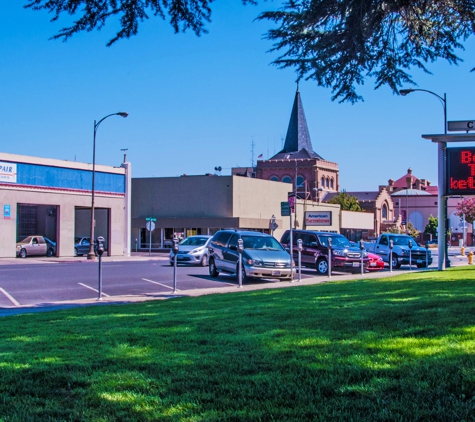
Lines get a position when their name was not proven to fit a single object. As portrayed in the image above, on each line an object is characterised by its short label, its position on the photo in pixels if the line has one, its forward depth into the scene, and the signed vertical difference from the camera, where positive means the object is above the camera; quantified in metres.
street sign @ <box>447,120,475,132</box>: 20.94 +3.54
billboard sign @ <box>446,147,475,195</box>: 20.53 +1.96
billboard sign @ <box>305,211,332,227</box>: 71.62 +1.33
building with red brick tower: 111.44 +11.64
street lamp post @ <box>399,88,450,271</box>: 21.41 +0.72
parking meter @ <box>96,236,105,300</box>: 15.37 -0.54
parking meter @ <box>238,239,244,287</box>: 19.40 -0.69
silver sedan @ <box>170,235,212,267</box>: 29.45 -1.20
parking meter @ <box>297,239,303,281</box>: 21.17 -0.57
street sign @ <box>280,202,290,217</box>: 23.44 +0.78
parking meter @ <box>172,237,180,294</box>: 17.11 -0.54
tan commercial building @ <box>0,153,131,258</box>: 39.66 +2.07
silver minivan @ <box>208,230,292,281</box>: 20.84 -0.93
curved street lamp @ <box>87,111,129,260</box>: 39.25 +3.95
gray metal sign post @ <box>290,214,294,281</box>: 21.38 -1.36
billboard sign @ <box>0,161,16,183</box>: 39.28 +3.51
